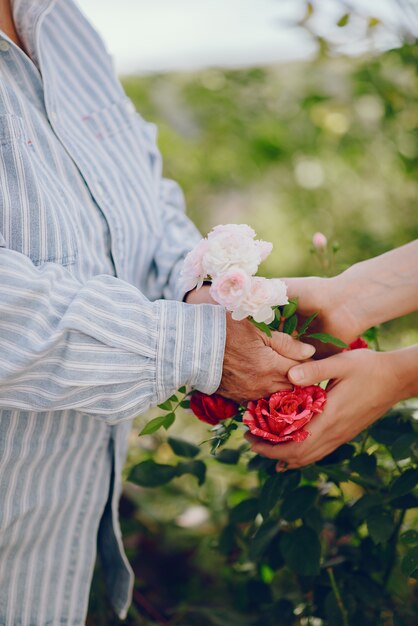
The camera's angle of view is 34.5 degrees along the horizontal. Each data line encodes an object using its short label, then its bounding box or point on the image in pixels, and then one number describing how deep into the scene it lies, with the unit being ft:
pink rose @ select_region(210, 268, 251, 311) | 3.81
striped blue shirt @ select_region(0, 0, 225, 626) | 3.93
